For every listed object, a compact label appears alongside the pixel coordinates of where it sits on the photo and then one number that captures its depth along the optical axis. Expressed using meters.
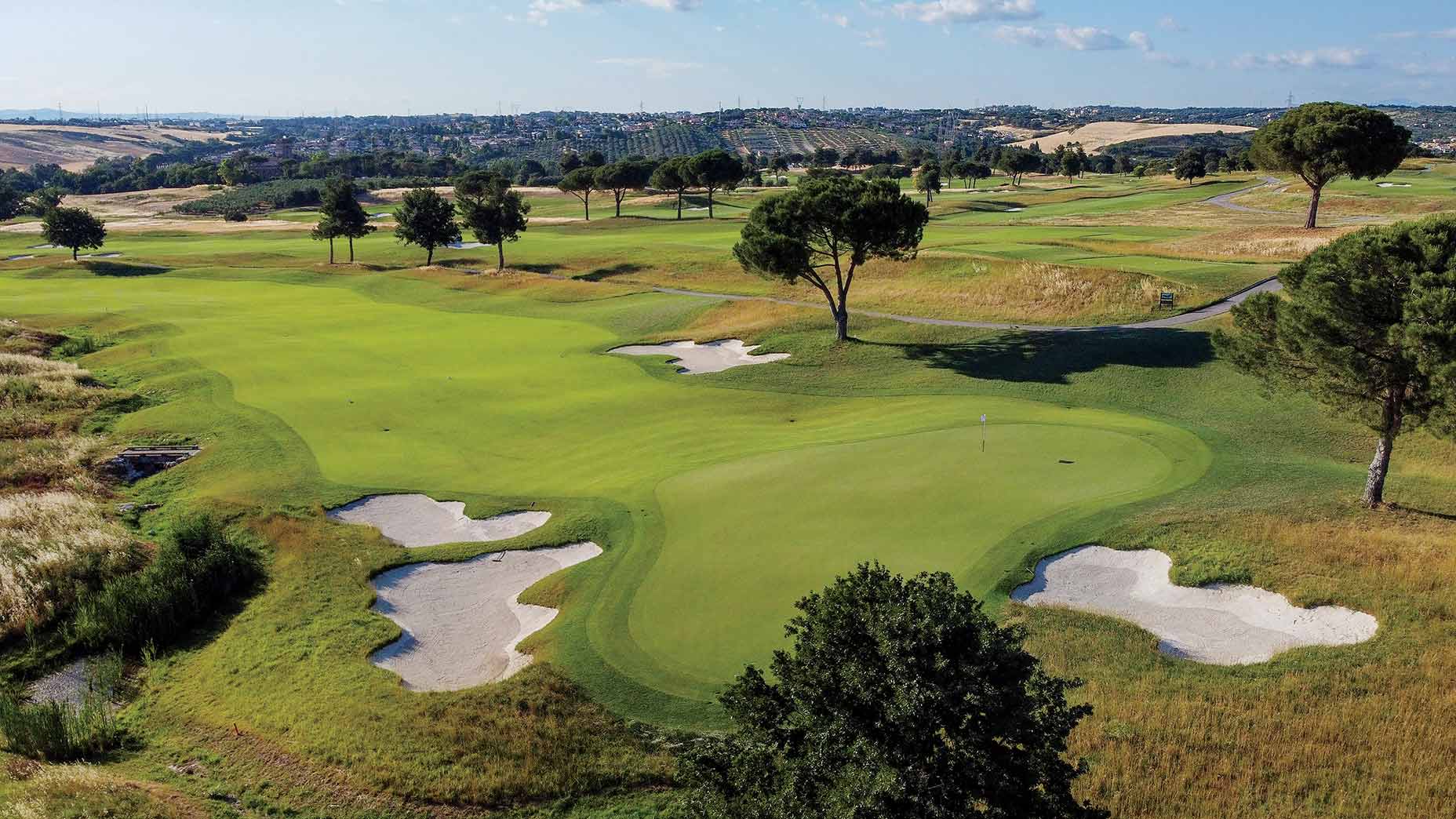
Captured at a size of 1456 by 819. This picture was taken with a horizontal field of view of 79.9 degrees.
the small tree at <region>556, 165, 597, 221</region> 127.12
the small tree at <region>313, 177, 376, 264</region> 84.88
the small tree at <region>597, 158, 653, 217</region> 126.75
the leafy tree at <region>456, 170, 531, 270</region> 79.31
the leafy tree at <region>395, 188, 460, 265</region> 82.06
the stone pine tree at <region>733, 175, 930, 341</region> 43.59
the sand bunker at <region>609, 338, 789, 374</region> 46.47
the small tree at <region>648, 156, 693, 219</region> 120.62
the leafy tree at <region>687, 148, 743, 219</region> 118.44
